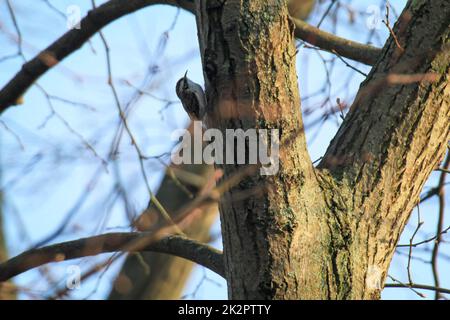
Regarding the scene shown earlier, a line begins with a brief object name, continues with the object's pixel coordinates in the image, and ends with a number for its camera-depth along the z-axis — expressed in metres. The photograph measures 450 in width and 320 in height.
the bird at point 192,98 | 6.84
